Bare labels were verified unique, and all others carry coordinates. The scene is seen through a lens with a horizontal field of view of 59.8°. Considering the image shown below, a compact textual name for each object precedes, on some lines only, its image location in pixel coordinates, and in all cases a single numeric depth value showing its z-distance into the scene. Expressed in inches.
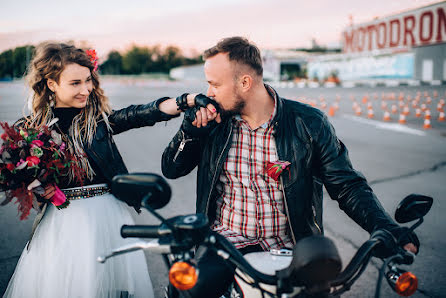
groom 94.6
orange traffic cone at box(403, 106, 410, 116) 550.0
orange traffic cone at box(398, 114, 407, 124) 483.8
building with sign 1317.7
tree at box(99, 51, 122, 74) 4025.6
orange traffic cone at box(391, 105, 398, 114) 594.8
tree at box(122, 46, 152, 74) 4510.3
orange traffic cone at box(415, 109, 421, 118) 542.3
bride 102.0
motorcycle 51.5
